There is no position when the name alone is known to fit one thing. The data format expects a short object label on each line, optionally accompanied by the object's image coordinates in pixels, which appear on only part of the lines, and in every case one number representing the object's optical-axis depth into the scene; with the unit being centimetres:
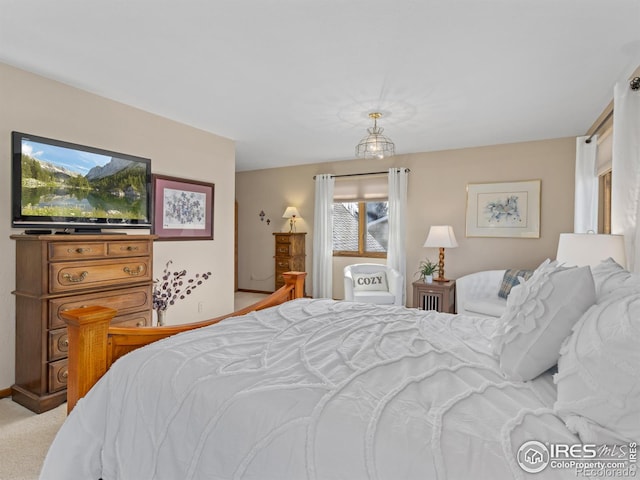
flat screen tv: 263
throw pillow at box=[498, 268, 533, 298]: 402
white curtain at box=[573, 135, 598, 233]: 379
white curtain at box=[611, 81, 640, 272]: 206
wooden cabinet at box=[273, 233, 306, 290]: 602
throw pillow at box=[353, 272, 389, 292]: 491
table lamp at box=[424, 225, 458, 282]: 466
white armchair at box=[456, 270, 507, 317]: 412
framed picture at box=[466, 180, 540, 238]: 461
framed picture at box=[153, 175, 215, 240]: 379
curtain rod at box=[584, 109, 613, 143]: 314
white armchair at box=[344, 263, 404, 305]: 462
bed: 84
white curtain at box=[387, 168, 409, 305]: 535
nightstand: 448
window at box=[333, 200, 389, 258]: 579
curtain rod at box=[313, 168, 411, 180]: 565
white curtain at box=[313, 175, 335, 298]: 596
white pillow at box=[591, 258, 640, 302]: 119
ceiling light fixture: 359
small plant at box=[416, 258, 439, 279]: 482
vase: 297
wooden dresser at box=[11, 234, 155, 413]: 240
